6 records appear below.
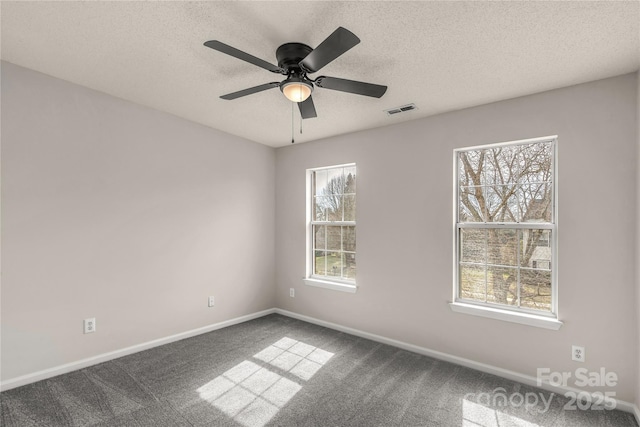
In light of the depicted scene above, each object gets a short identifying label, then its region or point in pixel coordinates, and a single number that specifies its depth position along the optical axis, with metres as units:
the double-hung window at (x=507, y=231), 2.74
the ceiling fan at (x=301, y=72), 1.78
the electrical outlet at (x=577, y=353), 2.50
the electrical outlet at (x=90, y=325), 2.88
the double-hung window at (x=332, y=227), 4.06
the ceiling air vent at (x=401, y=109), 3.07
